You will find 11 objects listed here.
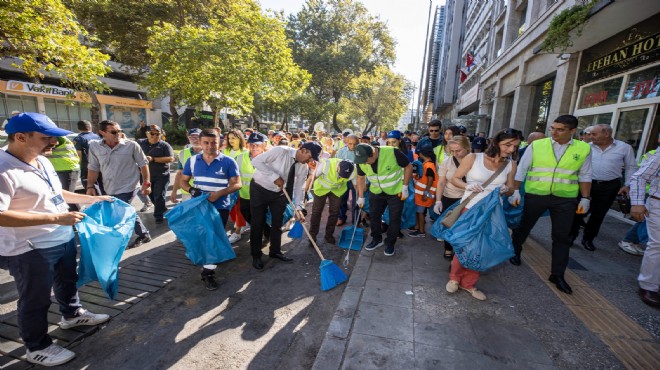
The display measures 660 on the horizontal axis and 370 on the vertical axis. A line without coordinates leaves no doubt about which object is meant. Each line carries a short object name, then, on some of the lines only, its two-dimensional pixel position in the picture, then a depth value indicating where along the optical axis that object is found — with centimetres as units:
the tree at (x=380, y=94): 3328
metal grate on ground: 248
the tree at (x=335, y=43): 2855
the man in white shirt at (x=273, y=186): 390
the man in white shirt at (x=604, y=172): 459
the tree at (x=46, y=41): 664
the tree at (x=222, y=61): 1313
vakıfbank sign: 2208
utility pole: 1831
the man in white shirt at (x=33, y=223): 201
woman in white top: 331
